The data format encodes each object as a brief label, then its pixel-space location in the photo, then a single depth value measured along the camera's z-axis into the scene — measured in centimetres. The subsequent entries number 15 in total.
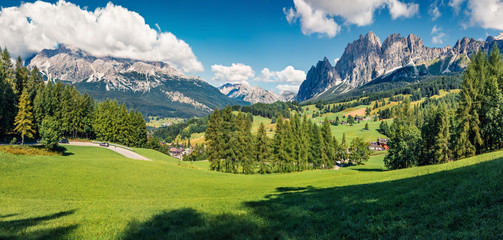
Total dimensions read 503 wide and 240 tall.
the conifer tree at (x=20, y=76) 7006
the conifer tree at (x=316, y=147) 6706
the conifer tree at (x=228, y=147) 5300
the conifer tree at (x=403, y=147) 5466
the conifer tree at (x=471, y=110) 3964
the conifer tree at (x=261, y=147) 6122
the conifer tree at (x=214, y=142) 5331
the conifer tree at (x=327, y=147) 7225
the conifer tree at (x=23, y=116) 5128
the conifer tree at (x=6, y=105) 5474
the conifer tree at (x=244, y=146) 5481
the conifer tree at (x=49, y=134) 4116
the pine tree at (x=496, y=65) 3994
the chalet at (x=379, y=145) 14800
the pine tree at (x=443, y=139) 4800
